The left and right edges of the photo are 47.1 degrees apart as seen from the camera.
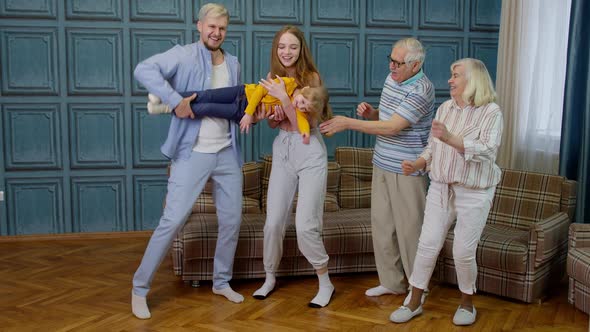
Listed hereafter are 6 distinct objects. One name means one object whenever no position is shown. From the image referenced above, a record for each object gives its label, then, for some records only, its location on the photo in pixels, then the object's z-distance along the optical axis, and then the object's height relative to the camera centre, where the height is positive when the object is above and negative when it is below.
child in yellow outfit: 3.46 -0.11
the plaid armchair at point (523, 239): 3.73 -0.88
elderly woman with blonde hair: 3.19 -0.43
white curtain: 4.93 +0.04
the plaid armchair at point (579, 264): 3.57 -0.94
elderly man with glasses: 3.57 -0.39
